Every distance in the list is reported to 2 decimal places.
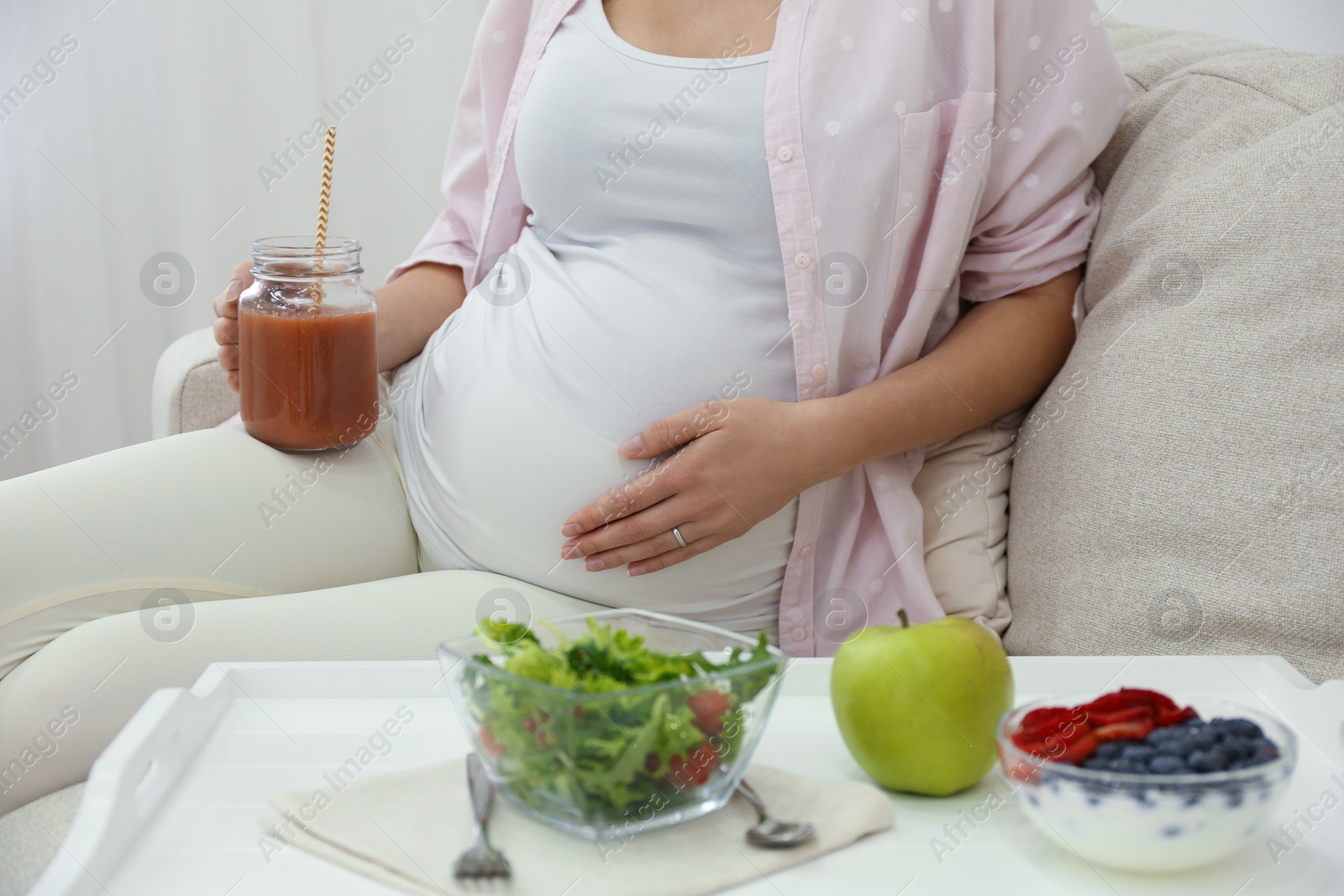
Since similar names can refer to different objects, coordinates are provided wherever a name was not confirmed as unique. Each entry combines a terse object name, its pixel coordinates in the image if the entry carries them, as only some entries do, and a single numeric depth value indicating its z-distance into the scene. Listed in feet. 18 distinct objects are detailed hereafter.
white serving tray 1.61
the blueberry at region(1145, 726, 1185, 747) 1.58
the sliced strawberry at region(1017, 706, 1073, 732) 1.68
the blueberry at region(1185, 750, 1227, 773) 1.53
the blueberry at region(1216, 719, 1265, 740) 1.59
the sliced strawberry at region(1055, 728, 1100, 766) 1.60
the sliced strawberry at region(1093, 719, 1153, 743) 1.61
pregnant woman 2.87
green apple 1.76
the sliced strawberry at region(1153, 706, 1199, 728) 1.65
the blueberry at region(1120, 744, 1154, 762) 1.56
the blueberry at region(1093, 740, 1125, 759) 1.59
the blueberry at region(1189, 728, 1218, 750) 1.56
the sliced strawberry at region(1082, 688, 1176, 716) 1.69
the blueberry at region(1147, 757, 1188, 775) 1.53
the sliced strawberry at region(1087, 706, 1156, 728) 1.65
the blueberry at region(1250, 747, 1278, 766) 1.55
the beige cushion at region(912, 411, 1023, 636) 3.11
